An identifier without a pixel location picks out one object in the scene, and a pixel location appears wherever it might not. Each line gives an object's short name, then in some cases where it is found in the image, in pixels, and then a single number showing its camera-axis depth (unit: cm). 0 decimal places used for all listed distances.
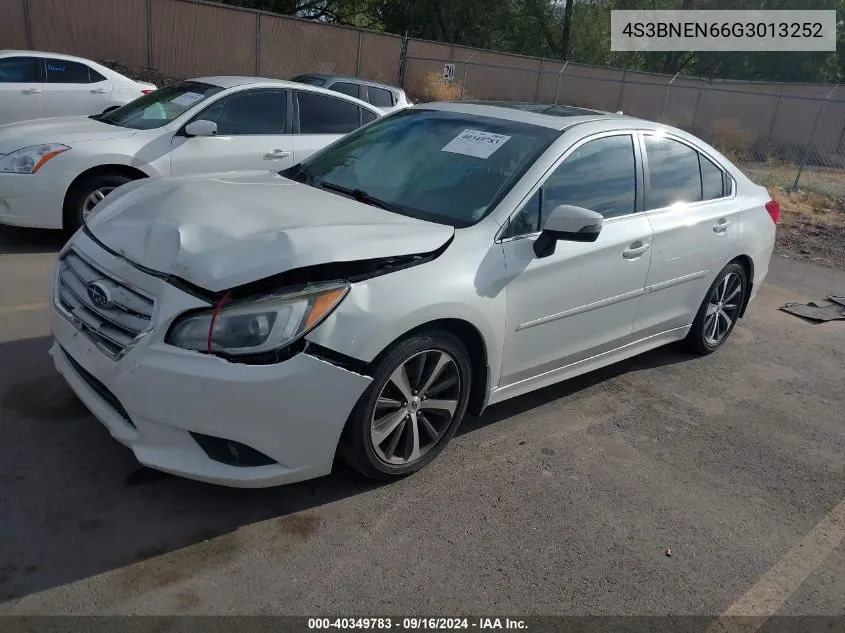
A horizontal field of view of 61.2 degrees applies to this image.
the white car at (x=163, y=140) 604
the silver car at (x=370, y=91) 1238
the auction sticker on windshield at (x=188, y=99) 677
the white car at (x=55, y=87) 1053
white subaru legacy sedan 279
